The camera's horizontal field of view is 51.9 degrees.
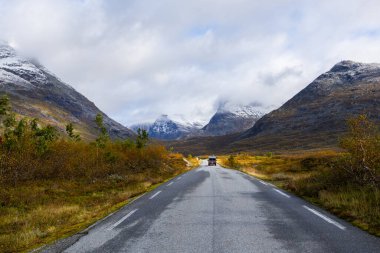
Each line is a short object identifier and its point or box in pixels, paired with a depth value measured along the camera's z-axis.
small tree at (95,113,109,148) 37.09
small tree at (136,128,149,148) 48.81
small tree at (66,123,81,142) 40.08
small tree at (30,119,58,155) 25.83
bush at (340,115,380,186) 14.11
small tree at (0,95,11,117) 19.53
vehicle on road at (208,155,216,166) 69.19
